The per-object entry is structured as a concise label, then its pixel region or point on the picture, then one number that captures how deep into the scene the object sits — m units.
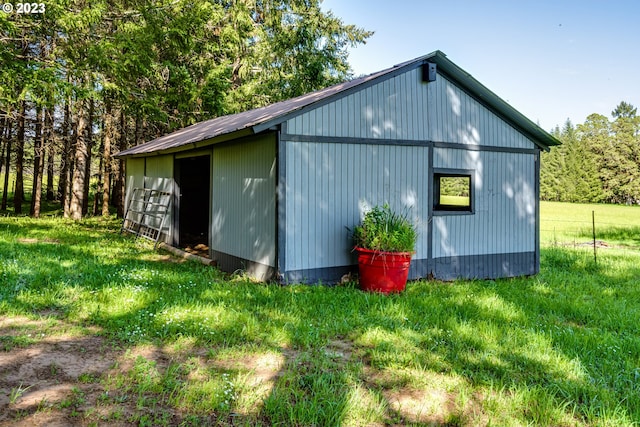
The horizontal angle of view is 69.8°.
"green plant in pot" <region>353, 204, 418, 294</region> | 6.75
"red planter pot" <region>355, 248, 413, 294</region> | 6.74
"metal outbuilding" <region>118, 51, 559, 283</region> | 7.07
